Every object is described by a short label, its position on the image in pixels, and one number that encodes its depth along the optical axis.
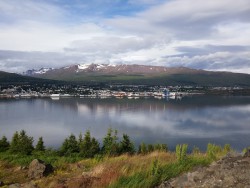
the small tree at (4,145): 21.66
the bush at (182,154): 8.23
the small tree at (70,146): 21.63
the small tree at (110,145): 20.25
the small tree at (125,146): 21.30
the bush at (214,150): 8.69
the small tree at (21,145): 19.00
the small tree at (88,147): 20.27
